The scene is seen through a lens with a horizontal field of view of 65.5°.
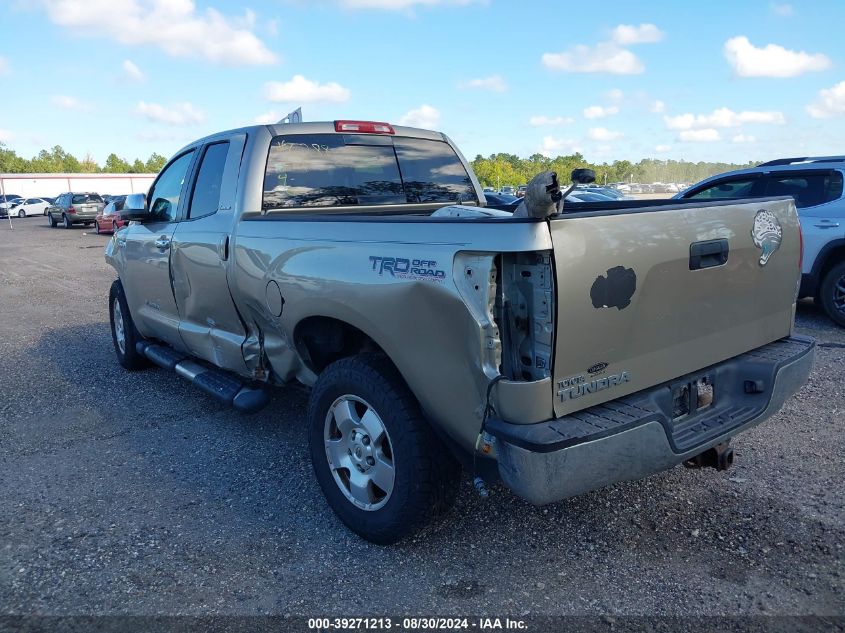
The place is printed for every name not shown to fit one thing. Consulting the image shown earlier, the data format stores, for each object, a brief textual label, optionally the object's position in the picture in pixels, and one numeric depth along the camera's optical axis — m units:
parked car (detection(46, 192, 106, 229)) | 31.80
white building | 65.50
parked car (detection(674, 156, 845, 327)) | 7.33
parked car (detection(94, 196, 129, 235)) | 25.17
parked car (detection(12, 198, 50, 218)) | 49.03
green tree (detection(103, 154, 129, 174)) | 111.44
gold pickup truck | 2.42
